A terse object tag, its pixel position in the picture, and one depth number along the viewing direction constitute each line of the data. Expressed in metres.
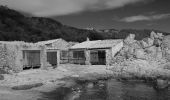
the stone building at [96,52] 37.12
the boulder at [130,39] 42.31
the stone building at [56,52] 34.16
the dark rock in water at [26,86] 19.14
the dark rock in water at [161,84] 21.20
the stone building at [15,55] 26.12
